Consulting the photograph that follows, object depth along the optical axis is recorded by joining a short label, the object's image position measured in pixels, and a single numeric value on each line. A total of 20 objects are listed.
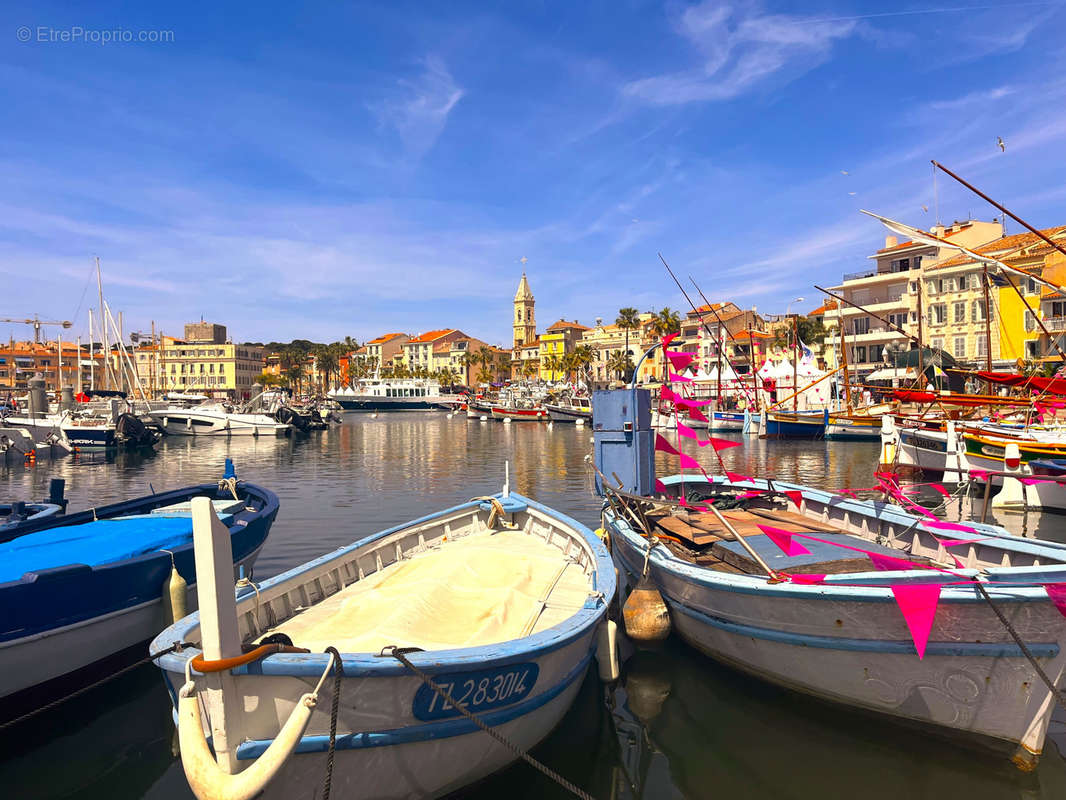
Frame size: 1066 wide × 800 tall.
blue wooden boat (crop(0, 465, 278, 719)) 7.54
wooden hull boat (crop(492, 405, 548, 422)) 85.00
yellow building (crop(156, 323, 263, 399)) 153.25
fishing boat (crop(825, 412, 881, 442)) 53.16
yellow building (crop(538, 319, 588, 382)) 154.00
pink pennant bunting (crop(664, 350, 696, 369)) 15.48
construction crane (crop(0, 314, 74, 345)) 97.99
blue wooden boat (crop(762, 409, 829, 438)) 55.44
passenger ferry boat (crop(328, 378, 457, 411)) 127.25
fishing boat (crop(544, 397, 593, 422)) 81.83
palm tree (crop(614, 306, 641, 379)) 91.25
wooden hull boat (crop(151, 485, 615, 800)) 4.90
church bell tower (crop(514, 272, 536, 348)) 182.25
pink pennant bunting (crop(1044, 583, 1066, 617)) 6.13
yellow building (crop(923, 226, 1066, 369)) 51.16
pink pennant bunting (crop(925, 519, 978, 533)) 9.21
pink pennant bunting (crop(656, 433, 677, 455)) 13.53
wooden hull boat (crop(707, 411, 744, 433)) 65.62
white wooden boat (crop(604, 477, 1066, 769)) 6.43
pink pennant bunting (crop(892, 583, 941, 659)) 6.36
